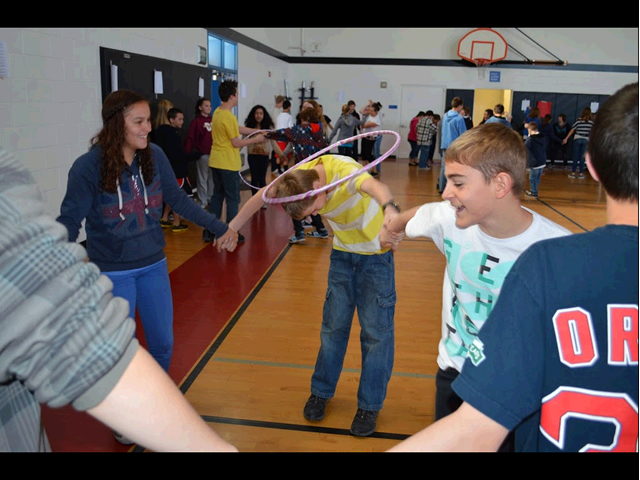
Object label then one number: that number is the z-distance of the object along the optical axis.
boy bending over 3.06
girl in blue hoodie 2.93
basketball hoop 18.25
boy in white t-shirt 1.96
